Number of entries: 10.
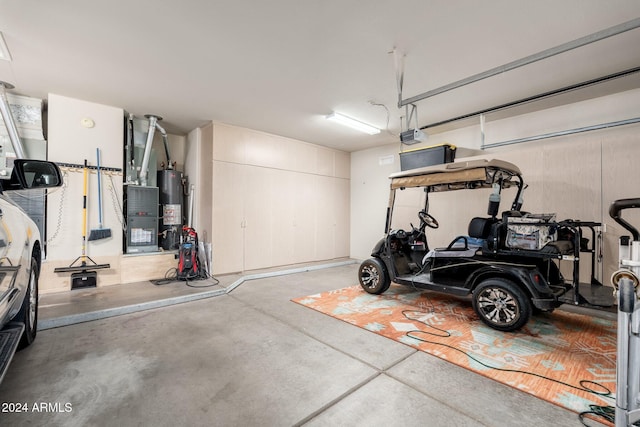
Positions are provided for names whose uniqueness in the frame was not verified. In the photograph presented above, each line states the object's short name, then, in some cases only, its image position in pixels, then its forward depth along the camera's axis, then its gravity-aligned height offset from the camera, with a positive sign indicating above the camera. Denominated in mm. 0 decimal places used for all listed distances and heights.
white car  1722 -339
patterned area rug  2102 -1275
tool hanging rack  4455 +724
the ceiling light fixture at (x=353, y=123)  4989 +1710
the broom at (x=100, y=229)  4652 -309
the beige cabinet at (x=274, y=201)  5527 +260
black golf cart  2900 -543
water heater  5621 +32
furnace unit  5043 -142
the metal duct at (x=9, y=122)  3947 +1270
